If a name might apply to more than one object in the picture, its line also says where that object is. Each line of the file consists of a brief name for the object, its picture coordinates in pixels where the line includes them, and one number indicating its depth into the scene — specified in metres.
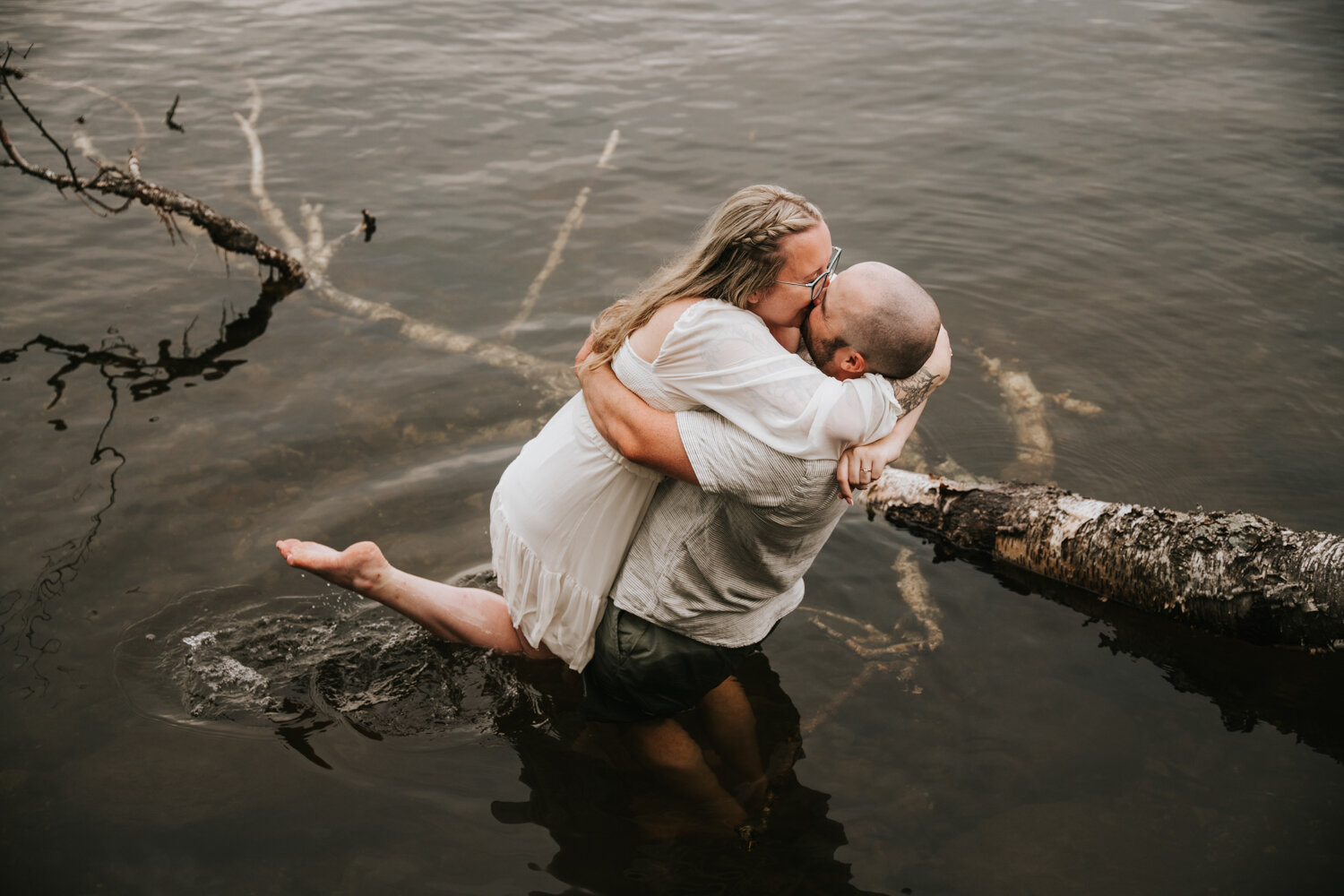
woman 2.68
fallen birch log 3.91
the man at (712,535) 2.76
